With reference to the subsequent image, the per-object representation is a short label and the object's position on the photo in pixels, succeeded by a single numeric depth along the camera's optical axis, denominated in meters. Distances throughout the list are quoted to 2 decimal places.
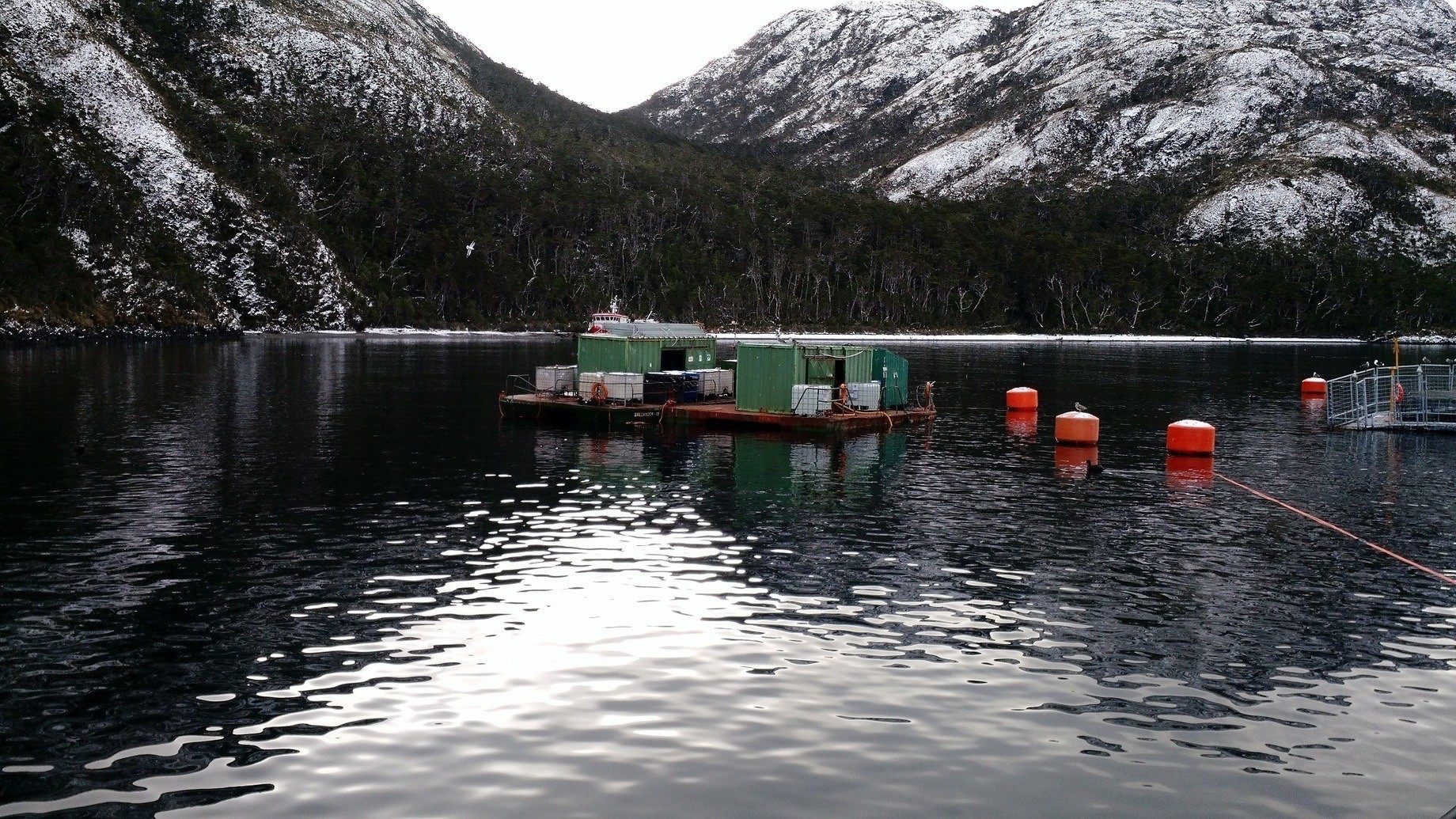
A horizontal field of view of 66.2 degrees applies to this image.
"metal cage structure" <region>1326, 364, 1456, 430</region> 65.31
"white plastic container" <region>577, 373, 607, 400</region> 68.62
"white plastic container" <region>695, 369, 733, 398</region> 72.38
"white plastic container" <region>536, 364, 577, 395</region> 71.31
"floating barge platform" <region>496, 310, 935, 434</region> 63.19
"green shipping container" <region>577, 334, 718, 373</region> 71.00
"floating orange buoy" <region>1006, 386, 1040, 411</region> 75.06
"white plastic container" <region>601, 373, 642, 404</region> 67.69
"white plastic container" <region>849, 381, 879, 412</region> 65.56
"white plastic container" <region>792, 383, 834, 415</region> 62.38
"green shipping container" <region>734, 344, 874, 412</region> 63.59
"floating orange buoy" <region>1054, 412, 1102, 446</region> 56.41
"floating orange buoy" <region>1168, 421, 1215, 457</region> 53.50
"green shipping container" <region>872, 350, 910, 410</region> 70.56
